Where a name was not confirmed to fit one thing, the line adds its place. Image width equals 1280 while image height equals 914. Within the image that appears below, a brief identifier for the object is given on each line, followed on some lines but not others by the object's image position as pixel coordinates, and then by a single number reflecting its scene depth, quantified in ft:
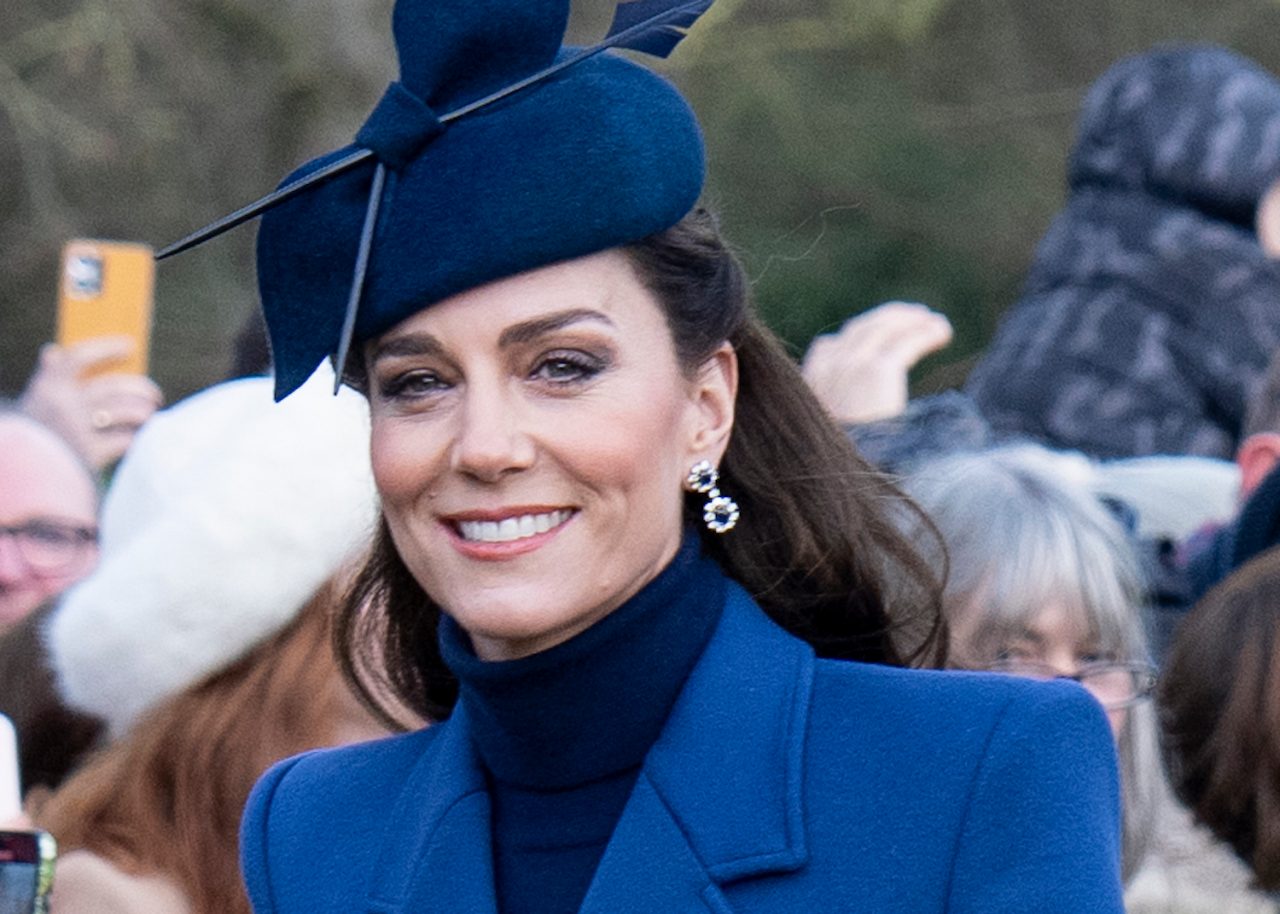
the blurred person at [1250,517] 26.16
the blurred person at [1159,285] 32.73
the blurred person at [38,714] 23.38
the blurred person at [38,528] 29.81
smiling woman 14.52
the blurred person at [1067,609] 23.50
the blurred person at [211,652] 21.63
